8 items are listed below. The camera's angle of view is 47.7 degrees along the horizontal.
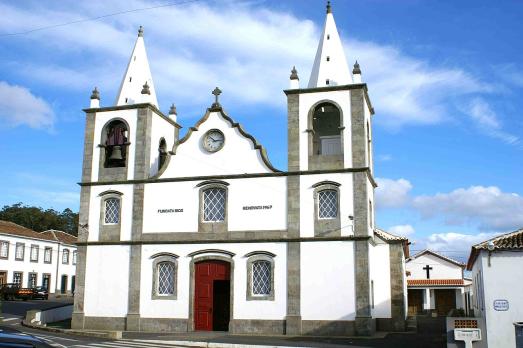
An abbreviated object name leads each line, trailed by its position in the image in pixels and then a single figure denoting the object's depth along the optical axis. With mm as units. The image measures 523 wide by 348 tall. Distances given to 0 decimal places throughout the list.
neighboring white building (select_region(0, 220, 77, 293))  52531
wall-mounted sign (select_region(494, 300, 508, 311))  17969
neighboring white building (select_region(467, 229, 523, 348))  17828
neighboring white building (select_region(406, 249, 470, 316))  52219
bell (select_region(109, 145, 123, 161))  28017
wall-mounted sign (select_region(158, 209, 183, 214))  26375
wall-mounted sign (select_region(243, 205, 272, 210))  25188
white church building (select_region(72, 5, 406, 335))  24031
